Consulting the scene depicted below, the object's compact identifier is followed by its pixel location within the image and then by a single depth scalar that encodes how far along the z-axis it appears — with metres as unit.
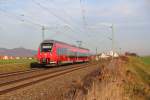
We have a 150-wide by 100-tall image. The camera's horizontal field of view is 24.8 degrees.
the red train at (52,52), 41.25
